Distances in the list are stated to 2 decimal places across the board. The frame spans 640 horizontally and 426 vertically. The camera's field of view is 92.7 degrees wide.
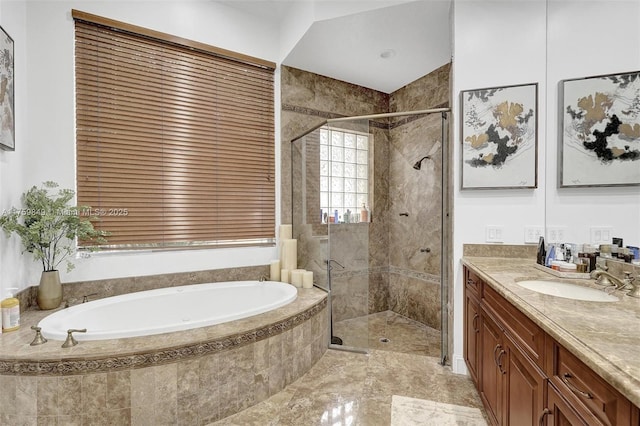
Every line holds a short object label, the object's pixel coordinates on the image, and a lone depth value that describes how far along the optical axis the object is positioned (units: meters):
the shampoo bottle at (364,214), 3.16
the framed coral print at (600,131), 1.50
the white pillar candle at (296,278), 2.80
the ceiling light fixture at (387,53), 2.88
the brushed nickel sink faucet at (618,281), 1.27
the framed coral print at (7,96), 1.84
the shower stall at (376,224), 2.83
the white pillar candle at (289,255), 2.93
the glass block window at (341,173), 2.86
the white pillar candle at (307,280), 2.77
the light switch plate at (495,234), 2.18
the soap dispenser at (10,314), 1.72
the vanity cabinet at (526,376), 0.77
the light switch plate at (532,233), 2.09
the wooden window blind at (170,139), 2.36
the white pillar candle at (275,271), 2.93
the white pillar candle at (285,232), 3.04
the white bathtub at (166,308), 1.76
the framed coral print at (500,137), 2.09
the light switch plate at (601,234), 1.56
